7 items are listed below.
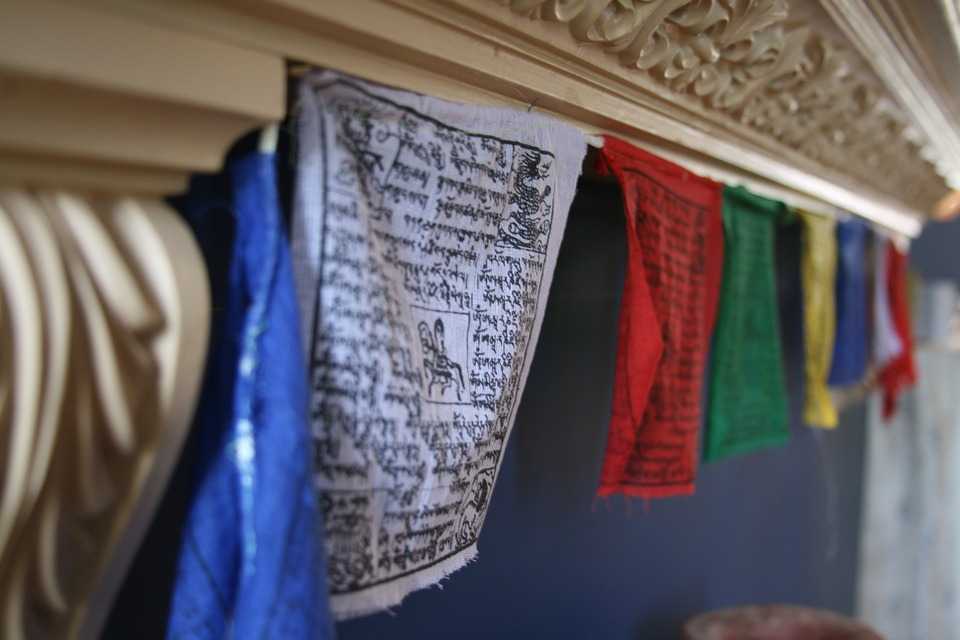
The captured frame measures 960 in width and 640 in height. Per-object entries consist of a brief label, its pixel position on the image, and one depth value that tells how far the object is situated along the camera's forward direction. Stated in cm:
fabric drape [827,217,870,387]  144
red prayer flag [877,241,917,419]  170
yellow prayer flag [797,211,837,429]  125
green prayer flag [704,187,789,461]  102
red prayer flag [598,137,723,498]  76
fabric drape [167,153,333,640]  42
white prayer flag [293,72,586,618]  46
